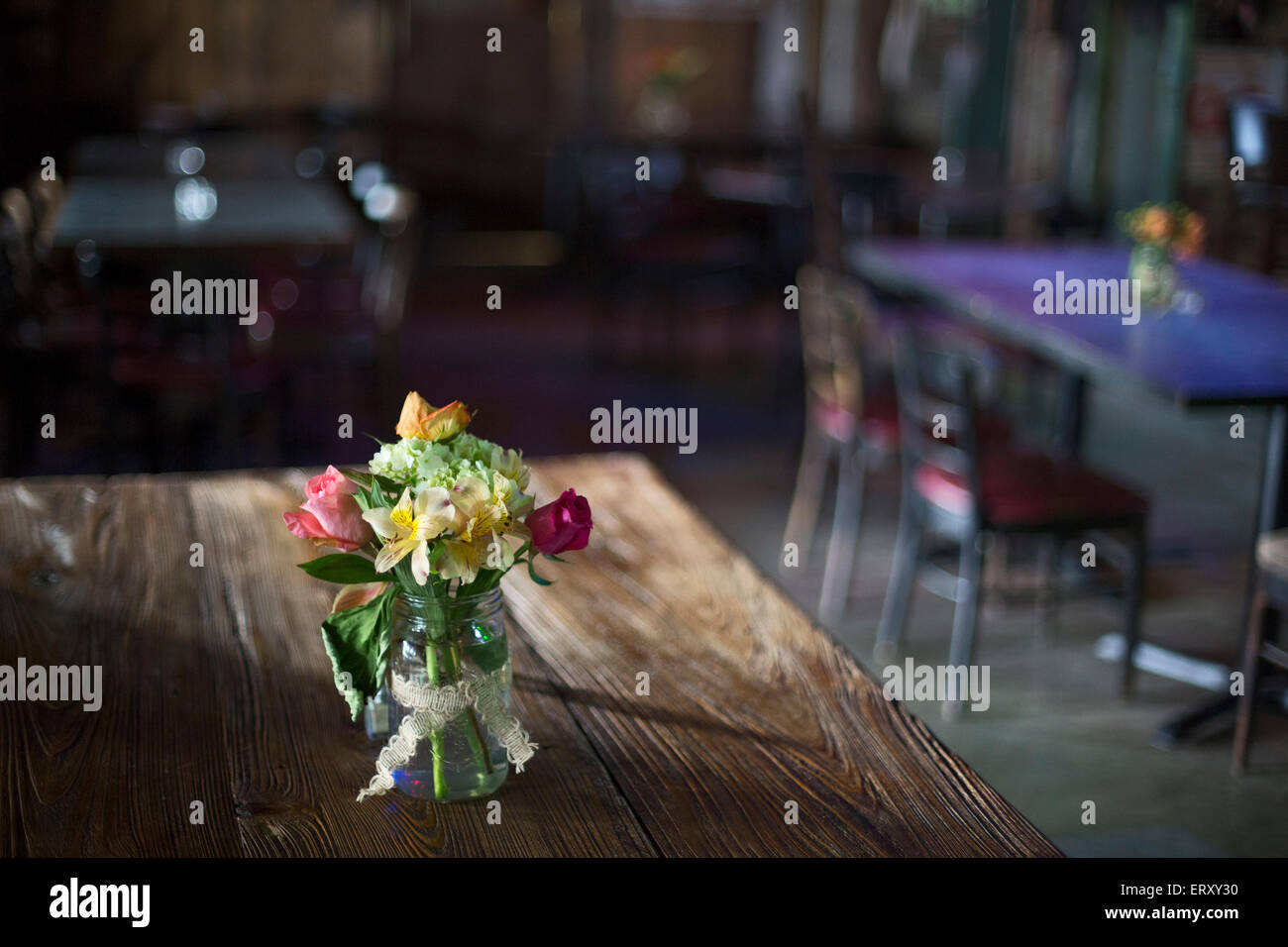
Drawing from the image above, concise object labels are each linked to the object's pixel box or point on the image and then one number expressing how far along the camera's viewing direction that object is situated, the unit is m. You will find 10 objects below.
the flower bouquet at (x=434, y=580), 1.25
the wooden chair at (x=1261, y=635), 2.70
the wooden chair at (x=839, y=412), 3.43
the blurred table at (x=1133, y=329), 2.79
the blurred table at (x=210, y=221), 3.95
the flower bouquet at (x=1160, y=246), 3.42
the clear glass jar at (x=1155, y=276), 3.42
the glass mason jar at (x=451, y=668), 1.33
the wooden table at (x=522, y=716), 1.31
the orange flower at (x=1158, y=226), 3.42
